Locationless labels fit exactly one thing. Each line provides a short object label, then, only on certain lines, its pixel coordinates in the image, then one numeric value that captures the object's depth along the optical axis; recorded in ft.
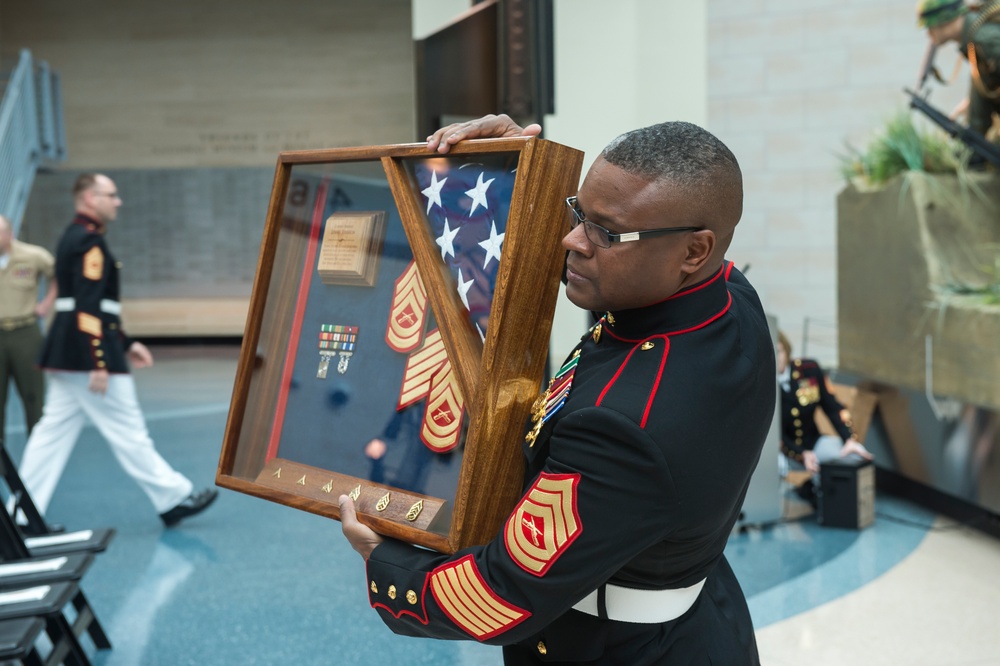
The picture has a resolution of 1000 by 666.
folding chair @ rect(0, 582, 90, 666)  8.25
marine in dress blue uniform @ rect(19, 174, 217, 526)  14.99
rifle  16.74
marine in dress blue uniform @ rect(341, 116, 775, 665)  3.90
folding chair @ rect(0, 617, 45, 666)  7.53
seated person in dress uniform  16.37
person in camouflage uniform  15.70
